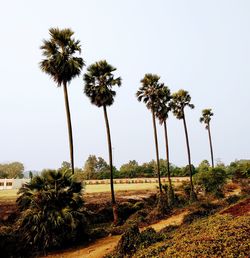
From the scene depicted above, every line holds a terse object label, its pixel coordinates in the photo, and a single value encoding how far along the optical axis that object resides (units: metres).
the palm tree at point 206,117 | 56.81
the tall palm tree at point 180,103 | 40.12
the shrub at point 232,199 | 26.59
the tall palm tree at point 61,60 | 22.08
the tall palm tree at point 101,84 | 24.80
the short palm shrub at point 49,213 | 13.75
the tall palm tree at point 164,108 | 32.97
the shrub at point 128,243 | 11.84
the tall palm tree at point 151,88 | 31.56
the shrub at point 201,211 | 19.04
